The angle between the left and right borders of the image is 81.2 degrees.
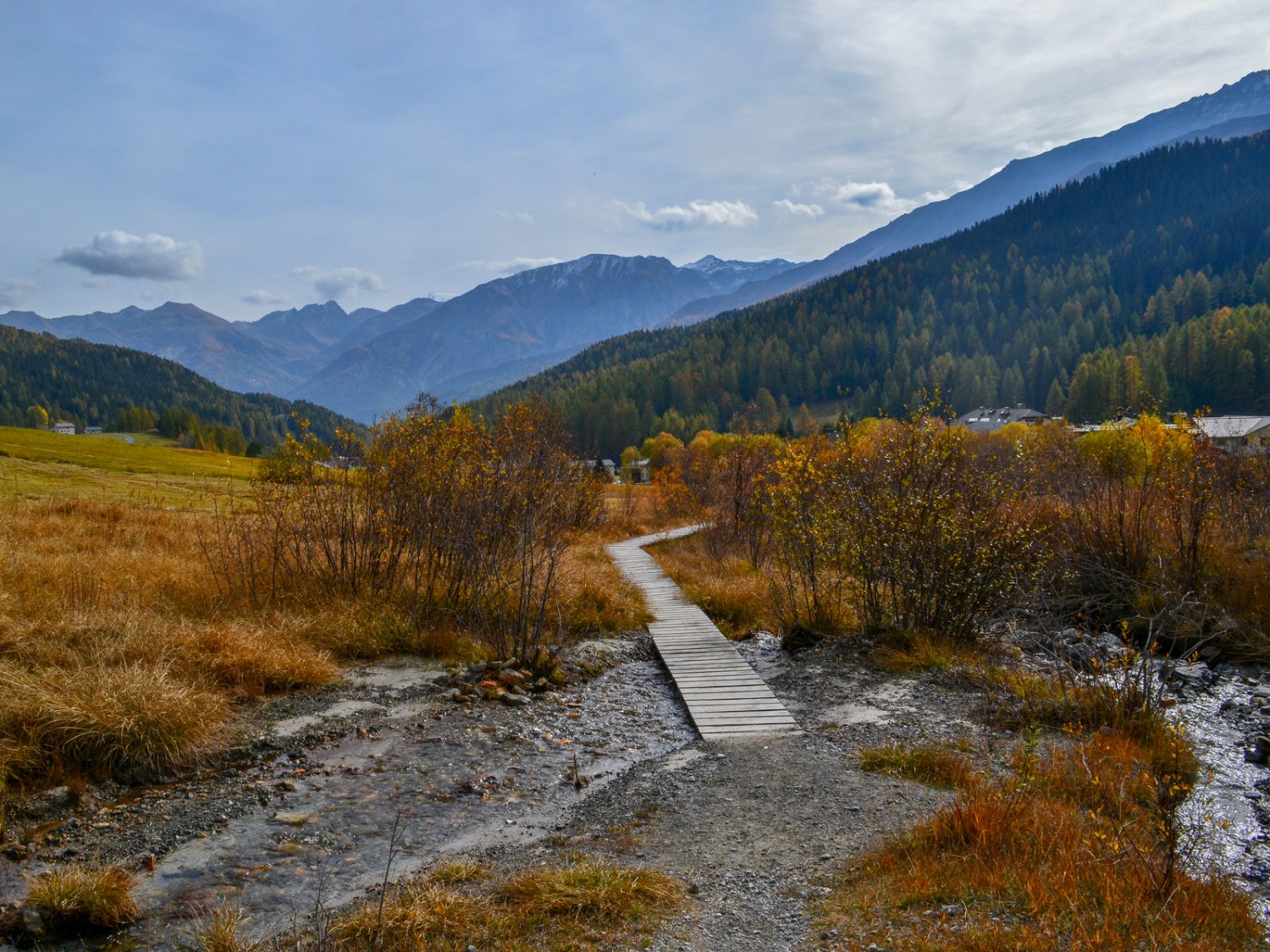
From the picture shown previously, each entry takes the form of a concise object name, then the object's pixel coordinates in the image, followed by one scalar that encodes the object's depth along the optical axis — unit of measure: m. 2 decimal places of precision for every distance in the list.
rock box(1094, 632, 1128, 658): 11.10
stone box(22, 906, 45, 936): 4.41
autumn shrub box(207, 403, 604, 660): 10.99
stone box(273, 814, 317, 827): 5.94
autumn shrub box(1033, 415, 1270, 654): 11.52
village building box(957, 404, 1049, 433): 99.31
